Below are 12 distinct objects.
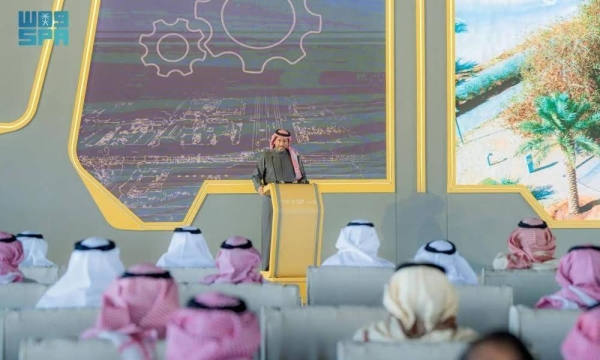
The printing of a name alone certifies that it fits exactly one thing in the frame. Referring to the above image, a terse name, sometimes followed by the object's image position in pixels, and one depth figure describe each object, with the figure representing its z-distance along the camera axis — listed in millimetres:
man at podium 14492
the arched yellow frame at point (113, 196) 16094
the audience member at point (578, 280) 6363
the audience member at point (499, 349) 2824
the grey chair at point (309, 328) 5312
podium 12898
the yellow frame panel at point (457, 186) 16500
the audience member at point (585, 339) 3949
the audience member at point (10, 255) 8500
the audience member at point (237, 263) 8008
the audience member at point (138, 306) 4508
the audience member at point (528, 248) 9625
